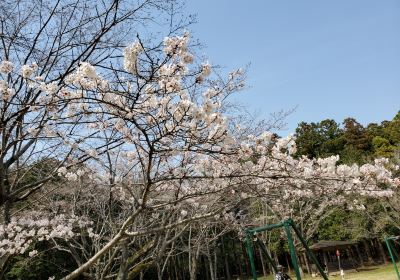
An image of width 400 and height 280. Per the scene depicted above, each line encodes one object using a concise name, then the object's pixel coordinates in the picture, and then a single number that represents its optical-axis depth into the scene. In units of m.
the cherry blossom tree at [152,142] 3.30
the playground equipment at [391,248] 12.49
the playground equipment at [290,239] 5.68
